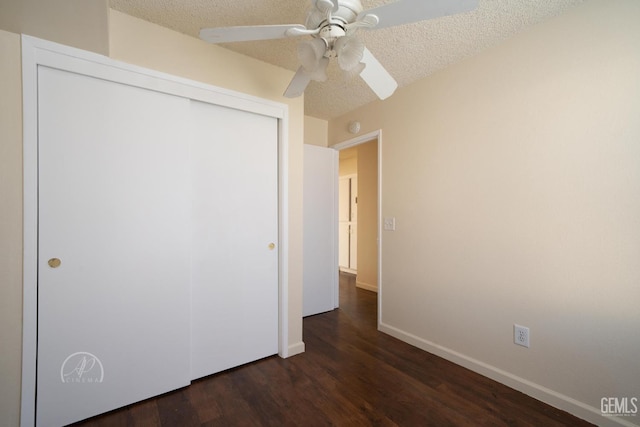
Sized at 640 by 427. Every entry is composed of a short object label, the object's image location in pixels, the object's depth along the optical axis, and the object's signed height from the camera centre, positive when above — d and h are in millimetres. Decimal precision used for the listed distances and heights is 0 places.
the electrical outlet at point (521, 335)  1771 -819
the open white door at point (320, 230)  3191 -207
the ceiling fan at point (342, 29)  1003 +781
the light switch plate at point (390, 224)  2660 -109
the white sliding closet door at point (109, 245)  1458 -196
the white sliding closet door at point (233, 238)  1923 -194
